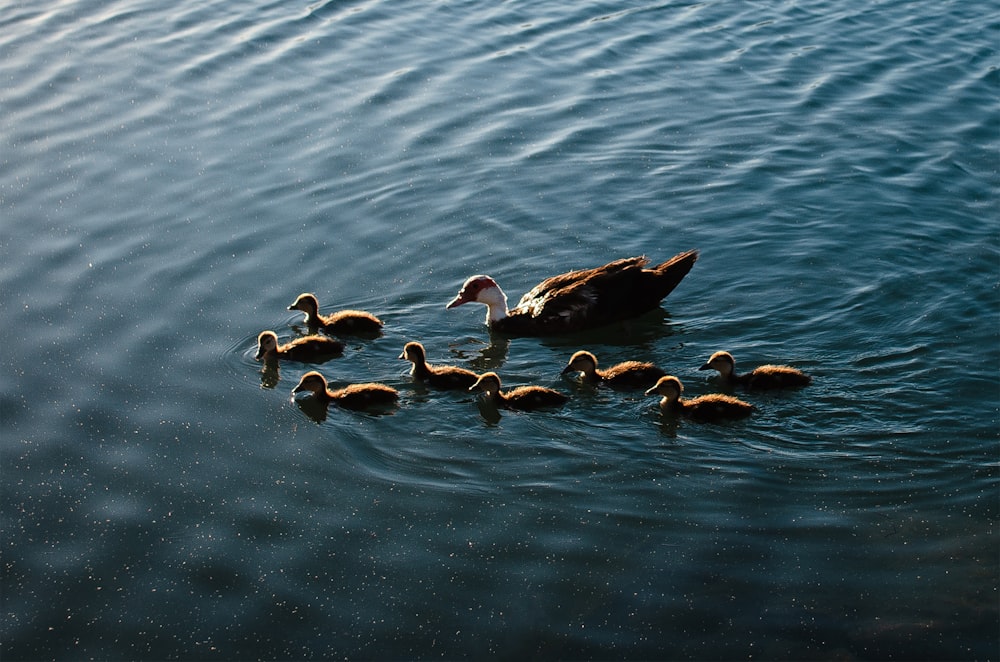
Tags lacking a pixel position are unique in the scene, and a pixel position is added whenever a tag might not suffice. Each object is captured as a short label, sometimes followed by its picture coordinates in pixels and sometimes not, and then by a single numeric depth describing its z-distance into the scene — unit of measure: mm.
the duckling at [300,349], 9703
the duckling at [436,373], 9344
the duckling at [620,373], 9328
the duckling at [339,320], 10062
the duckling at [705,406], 8750
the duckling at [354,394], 9062
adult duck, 10281
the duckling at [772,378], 9086
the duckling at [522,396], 8984
